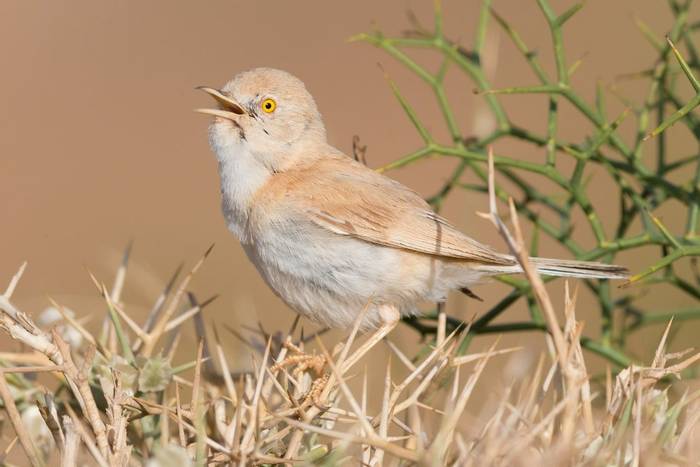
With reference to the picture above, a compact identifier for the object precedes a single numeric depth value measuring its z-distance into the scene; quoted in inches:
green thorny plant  229.6
